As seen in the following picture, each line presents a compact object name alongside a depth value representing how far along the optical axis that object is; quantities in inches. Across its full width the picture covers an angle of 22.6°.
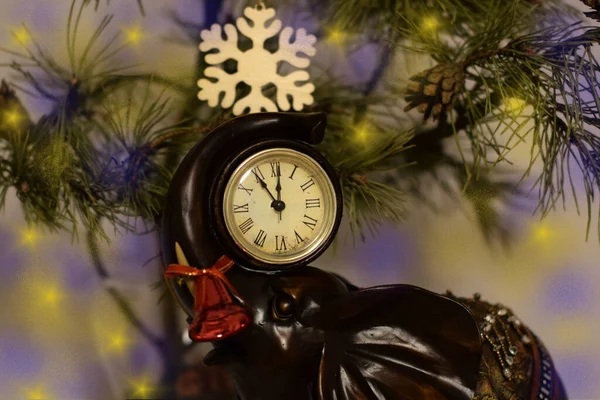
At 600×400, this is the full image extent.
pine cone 20.1
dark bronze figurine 17.8
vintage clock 17.9
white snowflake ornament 20.7
